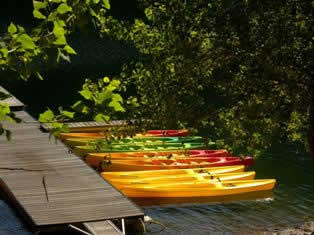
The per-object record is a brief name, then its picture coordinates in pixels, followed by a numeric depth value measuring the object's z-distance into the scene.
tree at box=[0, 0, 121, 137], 6.31
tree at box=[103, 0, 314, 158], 17.17
